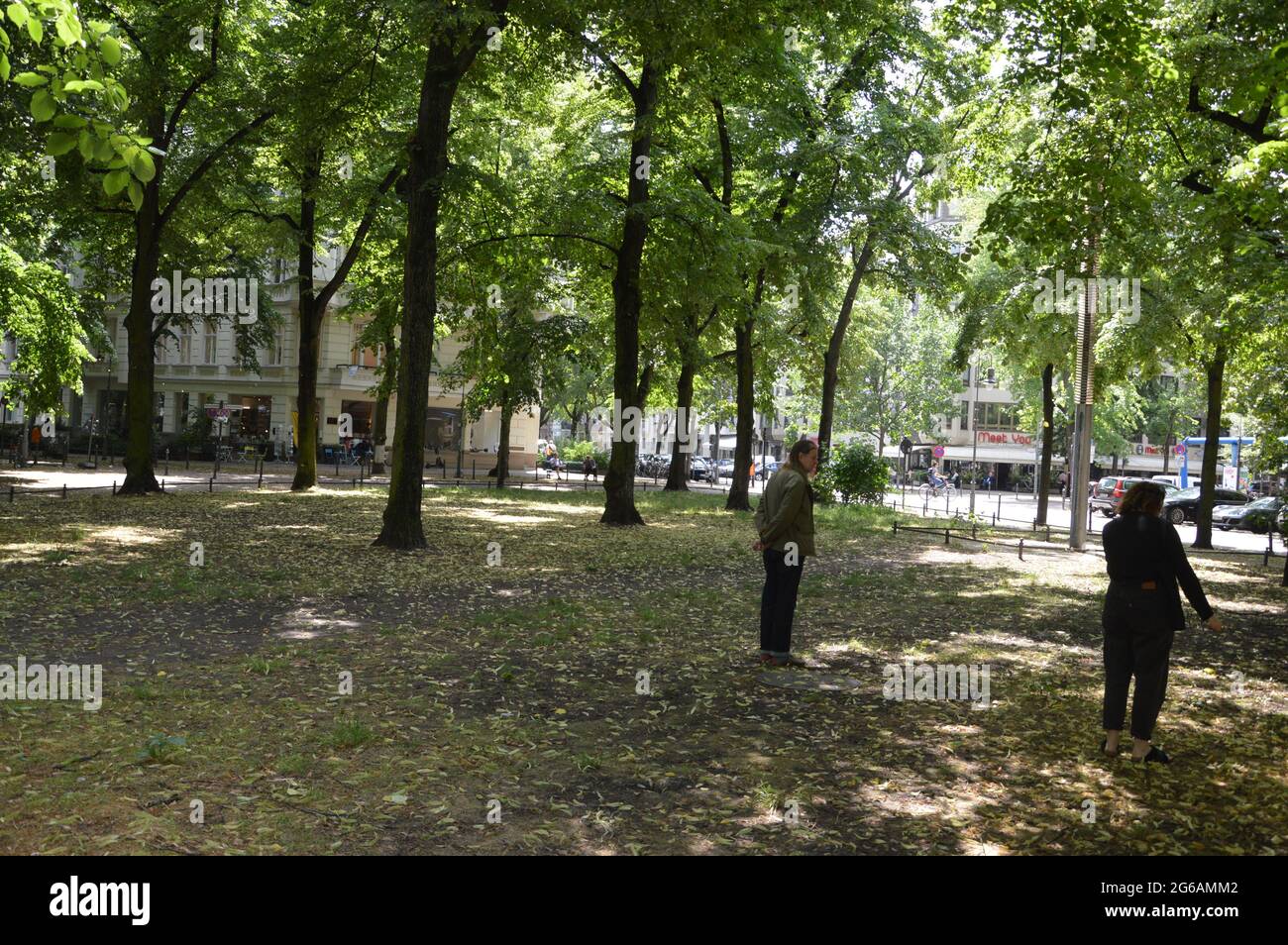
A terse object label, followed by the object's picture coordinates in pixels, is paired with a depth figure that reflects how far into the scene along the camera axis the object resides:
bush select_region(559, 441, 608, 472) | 65.75
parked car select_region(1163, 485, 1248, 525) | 38.72
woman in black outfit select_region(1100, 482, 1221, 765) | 7.02
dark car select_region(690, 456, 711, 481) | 66.94
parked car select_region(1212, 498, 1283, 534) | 37.91
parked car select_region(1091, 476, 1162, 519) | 42.34
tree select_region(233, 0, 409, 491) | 17.63
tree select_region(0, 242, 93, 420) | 23.84
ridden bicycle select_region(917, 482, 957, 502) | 55.51
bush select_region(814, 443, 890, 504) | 33.59
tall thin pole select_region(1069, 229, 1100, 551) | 22.94
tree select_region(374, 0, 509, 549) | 16.77
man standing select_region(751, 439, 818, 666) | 9.58
